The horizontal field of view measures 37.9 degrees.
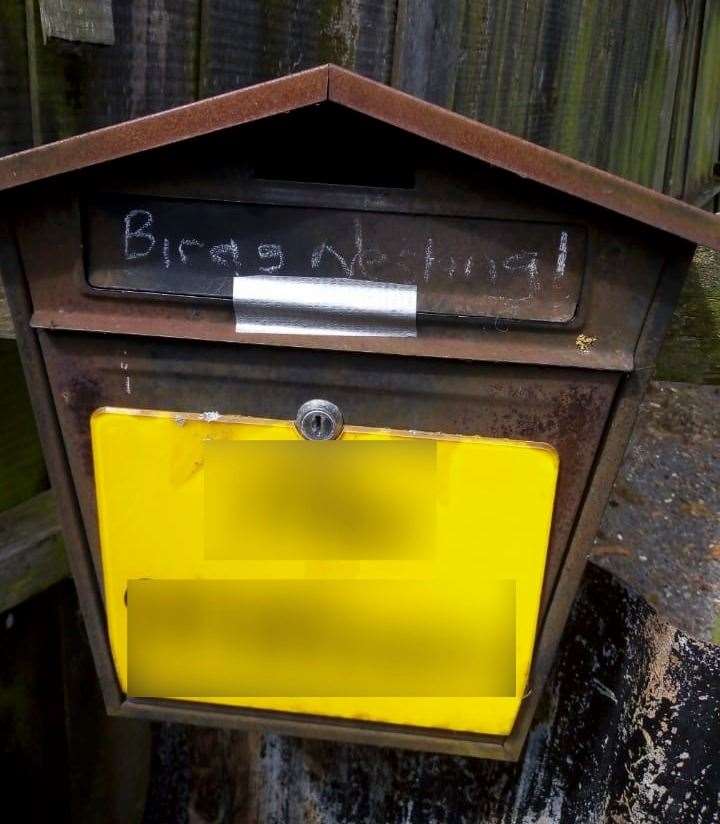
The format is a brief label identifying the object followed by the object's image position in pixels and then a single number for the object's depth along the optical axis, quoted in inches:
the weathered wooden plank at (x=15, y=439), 25.9
